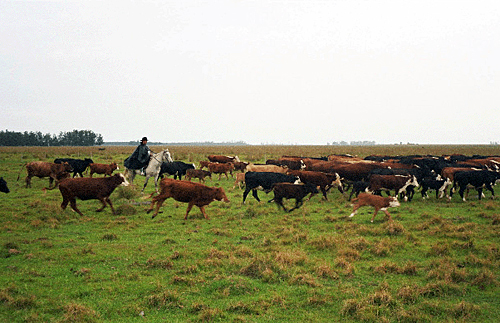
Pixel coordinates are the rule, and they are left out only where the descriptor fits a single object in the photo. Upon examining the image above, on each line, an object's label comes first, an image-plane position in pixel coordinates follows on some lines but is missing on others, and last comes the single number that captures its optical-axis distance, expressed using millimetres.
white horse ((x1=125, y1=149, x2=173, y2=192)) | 19750
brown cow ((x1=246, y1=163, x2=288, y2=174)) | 21094
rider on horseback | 19358
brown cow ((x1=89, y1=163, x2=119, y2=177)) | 23062
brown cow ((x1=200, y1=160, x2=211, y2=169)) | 29062
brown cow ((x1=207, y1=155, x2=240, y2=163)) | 32938
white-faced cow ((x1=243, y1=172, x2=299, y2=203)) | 16656
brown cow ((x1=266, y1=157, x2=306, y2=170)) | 25188
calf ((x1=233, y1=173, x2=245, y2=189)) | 22106
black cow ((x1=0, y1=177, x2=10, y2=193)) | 16344
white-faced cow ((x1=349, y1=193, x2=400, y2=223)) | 12859
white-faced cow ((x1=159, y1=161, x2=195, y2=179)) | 23981
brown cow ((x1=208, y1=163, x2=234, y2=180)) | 26750
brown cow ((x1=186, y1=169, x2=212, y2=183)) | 23453
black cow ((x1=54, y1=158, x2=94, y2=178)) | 24422
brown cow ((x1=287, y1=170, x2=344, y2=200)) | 17594
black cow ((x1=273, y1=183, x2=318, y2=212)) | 14656
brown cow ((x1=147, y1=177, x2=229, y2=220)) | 13203
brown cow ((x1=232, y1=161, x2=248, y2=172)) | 28494
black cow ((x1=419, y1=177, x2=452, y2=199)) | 17753
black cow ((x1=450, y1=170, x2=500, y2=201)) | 16969
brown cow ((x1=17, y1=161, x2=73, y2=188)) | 20609
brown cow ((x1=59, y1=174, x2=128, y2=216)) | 13250
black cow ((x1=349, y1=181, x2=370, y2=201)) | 16984
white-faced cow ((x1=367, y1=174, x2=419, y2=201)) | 16328
